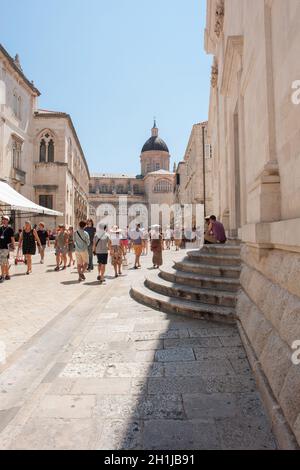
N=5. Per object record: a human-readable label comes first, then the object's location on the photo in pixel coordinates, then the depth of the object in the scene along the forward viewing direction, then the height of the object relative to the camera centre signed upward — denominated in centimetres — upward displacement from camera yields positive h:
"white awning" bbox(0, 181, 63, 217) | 1299 +148
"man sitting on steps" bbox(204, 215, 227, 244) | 899 +4
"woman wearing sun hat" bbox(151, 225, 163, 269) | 1132 -37
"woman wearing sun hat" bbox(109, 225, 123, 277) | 1001 -36
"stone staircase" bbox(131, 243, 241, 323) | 504 -99
